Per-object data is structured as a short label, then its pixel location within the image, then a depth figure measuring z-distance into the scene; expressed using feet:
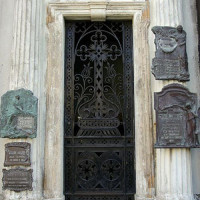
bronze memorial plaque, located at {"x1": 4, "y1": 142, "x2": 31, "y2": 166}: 19.80
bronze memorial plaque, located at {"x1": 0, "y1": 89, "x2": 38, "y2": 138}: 20.06
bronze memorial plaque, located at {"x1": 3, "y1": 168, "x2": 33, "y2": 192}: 19.54
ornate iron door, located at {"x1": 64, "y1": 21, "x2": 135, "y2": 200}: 21.54
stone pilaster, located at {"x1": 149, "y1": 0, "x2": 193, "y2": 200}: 19.31
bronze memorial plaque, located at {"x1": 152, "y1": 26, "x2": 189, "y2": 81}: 20.56
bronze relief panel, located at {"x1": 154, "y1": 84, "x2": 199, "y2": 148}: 19.74
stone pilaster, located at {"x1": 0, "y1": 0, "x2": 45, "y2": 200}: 20.18
